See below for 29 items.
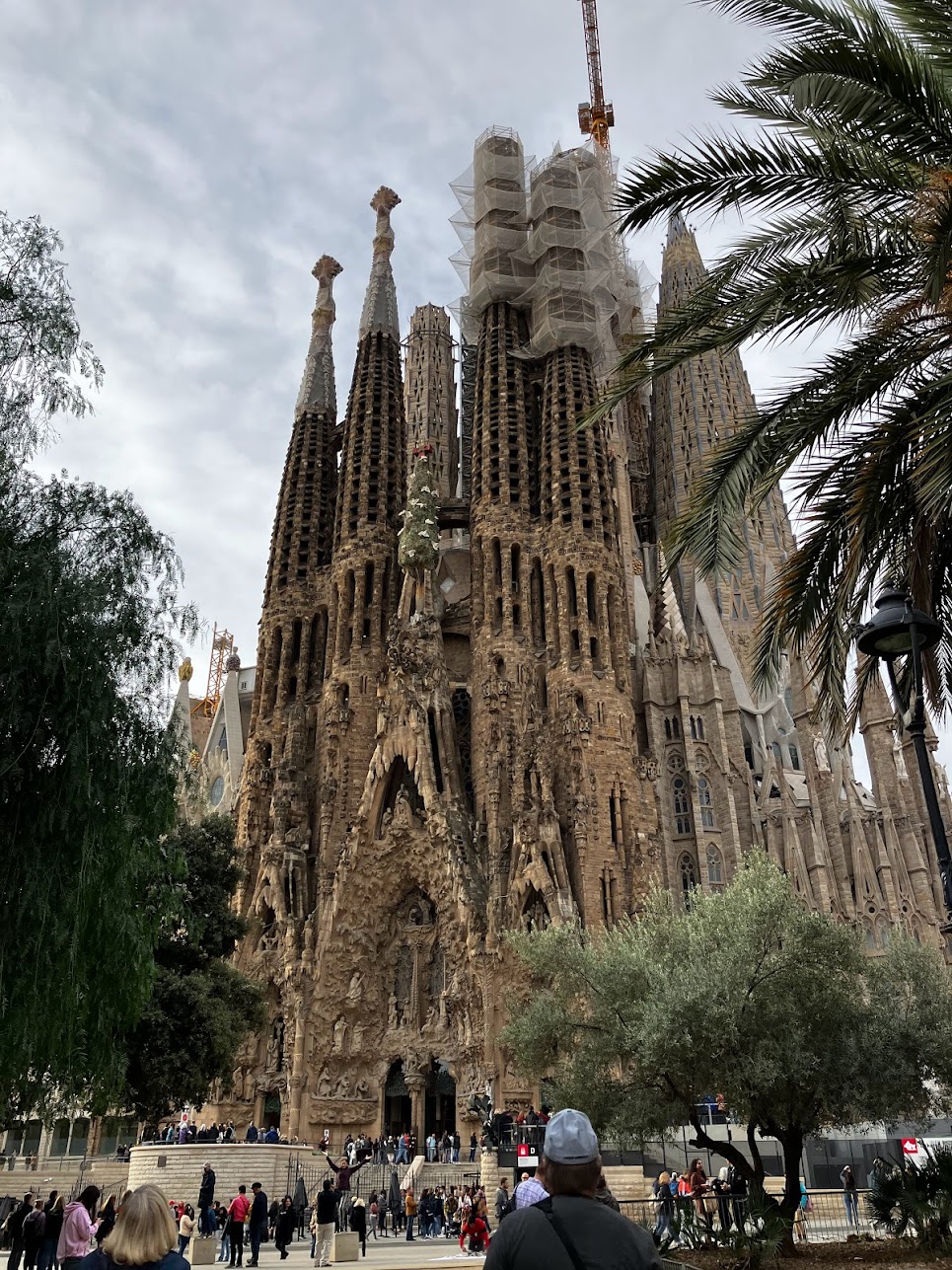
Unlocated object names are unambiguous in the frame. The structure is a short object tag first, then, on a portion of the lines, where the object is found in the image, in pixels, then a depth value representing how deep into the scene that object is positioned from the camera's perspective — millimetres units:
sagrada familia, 35312
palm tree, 8703
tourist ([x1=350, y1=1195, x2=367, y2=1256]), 16859
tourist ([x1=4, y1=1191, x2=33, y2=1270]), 12016
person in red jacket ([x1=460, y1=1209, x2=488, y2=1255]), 15781
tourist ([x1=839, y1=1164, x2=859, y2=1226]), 16625
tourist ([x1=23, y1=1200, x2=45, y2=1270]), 11852
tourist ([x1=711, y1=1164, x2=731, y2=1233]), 13297
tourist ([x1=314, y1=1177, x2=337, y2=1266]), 14453
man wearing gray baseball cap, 2709
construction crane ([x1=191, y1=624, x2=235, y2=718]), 77062
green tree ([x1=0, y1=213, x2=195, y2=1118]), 11227
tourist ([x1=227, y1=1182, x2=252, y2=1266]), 15008
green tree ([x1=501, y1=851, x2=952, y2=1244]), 15203
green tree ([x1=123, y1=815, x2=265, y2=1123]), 25172
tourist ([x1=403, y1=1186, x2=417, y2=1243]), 20608
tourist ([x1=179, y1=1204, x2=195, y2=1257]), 15930
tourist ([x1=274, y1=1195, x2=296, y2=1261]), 16891
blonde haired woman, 3596
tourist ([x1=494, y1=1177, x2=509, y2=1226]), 15492
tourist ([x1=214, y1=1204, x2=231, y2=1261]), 16081
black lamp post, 7387
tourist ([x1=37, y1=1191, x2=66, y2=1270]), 11680
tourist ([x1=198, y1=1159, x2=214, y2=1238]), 16812
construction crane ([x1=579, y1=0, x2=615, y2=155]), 73312
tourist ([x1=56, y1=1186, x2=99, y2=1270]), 9789
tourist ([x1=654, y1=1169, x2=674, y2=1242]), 12766
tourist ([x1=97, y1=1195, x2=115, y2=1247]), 11305
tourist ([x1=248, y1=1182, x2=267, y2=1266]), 15234
